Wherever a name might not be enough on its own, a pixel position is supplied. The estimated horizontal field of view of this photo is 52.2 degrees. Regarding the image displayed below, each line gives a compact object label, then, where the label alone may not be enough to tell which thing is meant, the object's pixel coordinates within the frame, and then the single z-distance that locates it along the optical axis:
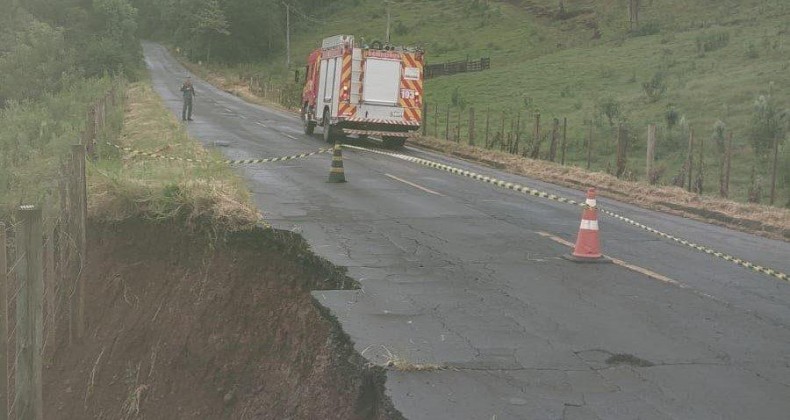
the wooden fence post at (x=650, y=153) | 17.72
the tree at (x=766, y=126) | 21.29
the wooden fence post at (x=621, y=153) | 18.77
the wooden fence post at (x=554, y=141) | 21.08
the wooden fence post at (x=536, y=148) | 22.17
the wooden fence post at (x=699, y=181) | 16.70
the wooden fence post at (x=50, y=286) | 7.12
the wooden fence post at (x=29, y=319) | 5.48
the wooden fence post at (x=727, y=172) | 15.66
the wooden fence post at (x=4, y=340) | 4.49
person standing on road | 28.30
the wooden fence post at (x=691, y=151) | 16.98
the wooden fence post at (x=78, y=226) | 8.31
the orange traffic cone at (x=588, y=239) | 8.68
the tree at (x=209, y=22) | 79.26
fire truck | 21.34
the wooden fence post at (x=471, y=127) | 24.82
